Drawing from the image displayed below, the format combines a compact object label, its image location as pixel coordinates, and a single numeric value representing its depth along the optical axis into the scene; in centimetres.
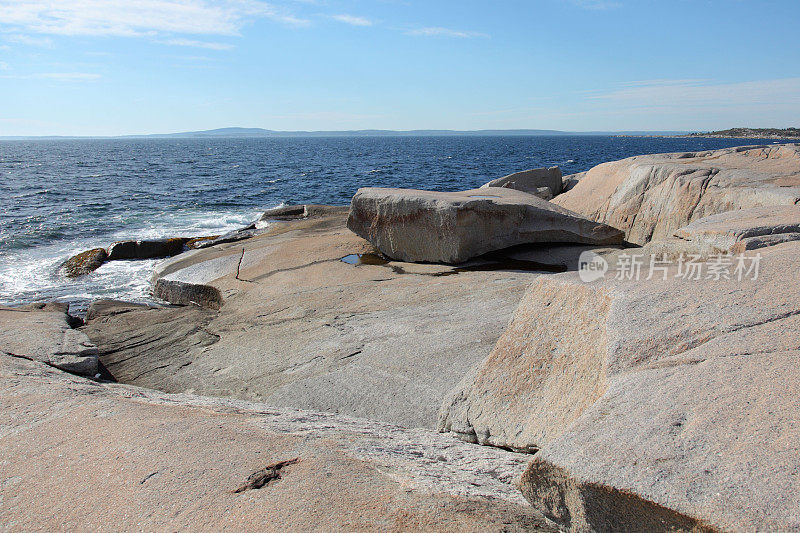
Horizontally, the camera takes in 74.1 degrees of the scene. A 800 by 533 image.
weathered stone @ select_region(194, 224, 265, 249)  1166
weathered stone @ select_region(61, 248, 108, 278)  1131
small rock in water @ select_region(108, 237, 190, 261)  1207
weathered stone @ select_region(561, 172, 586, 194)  1578
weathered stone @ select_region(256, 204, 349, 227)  1416
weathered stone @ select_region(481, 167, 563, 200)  1412
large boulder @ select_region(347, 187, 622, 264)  775
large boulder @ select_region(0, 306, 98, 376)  511
